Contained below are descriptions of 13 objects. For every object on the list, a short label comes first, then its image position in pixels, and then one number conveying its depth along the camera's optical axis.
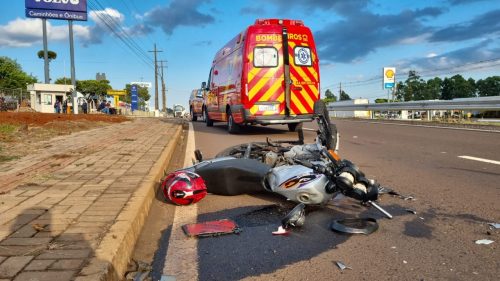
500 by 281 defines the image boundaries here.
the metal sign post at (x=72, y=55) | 39.19
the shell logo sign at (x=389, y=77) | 36.22
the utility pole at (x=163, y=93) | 84.50
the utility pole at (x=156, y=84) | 68.16
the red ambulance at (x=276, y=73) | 11.97
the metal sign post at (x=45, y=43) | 39.44
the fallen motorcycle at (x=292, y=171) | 3.87
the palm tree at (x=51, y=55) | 92.56
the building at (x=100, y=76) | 87.19
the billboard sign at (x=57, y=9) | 39.26
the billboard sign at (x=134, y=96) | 60.47
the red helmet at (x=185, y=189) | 4.59
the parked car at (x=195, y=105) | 24.48
